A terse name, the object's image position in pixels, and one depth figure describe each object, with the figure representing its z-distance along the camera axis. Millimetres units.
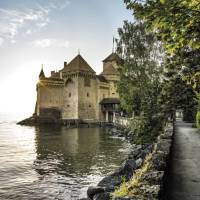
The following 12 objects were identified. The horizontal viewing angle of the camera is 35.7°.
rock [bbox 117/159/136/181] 14048
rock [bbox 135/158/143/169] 13827
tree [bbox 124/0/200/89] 6699
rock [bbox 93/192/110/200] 9343
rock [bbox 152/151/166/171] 7360
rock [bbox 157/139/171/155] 9733
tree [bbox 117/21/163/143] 35522
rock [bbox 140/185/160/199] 5221
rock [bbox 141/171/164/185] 6051
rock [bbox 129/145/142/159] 18575
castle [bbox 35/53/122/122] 73438
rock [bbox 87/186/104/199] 11228
